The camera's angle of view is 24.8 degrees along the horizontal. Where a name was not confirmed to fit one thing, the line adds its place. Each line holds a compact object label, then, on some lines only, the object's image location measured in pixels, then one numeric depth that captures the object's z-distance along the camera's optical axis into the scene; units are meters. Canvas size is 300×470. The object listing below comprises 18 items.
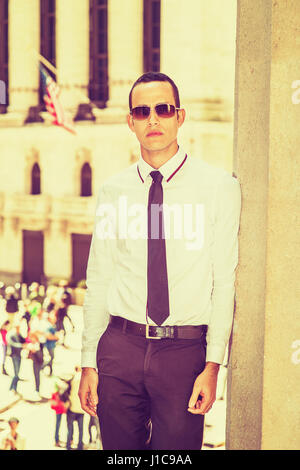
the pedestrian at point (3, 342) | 15.55
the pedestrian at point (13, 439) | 10.72
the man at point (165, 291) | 3.89
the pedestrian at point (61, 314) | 19.62
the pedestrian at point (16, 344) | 15.29
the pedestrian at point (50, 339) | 15.78
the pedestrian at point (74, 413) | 12.02
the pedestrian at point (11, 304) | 17.42
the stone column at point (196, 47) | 29.39
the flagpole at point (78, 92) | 33.09
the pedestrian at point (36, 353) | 15.45
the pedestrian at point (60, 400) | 12.10
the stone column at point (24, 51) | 35.03
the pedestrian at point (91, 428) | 12.91
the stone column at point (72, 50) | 33.34
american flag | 27.53
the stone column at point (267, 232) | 3.84
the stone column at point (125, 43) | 31.33
